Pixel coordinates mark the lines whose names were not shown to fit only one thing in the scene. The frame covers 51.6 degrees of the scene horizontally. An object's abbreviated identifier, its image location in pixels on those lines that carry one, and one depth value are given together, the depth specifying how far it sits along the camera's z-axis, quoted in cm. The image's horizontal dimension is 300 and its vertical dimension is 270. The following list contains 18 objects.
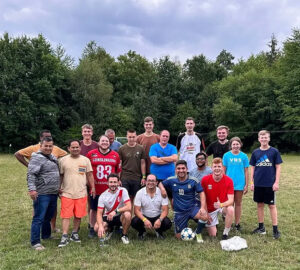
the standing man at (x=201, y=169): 590
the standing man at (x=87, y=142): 595
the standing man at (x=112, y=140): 696
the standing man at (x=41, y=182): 496
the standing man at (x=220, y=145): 634
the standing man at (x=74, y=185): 524
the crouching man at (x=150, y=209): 541
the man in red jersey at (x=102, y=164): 571
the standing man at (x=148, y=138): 642
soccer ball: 529
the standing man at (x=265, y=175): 561
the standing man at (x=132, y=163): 608
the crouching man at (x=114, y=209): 528
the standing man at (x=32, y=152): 557
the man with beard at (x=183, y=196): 547
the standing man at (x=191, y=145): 645
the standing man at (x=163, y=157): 596
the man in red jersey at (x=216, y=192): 550
